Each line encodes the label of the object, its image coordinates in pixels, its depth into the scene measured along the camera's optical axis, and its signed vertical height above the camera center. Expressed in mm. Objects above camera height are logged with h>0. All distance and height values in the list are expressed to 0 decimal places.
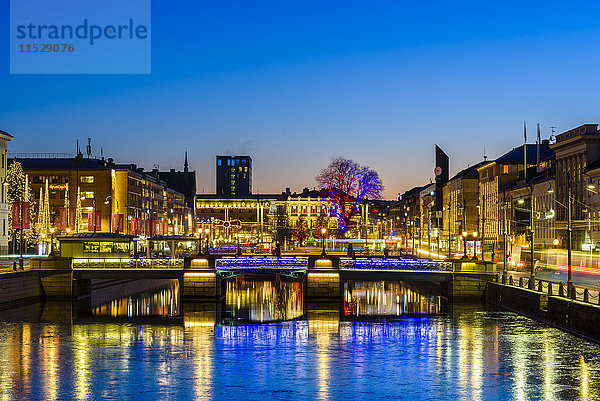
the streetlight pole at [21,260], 85006 -1889
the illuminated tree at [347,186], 144750 +8456
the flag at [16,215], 102562 +3139
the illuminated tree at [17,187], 127931 +7887
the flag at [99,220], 170125 +3734
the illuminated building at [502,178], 162250 +11044
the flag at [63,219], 120312 +2885
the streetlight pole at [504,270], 81612 -3239
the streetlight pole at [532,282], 69388 -3695
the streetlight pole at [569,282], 58497 -3140
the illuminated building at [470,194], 195500 +9179
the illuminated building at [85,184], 171750 +11088
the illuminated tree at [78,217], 130600 +3406
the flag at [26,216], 101875 +2770
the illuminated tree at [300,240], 184650 -567
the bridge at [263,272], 85250 -3379
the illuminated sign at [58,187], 174000 +10467
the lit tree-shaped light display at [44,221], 133000 +3010
